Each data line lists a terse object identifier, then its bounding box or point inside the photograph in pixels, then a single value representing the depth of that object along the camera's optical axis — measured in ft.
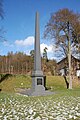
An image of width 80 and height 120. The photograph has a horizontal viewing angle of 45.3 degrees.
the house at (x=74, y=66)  65.11
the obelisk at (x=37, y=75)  28.17
